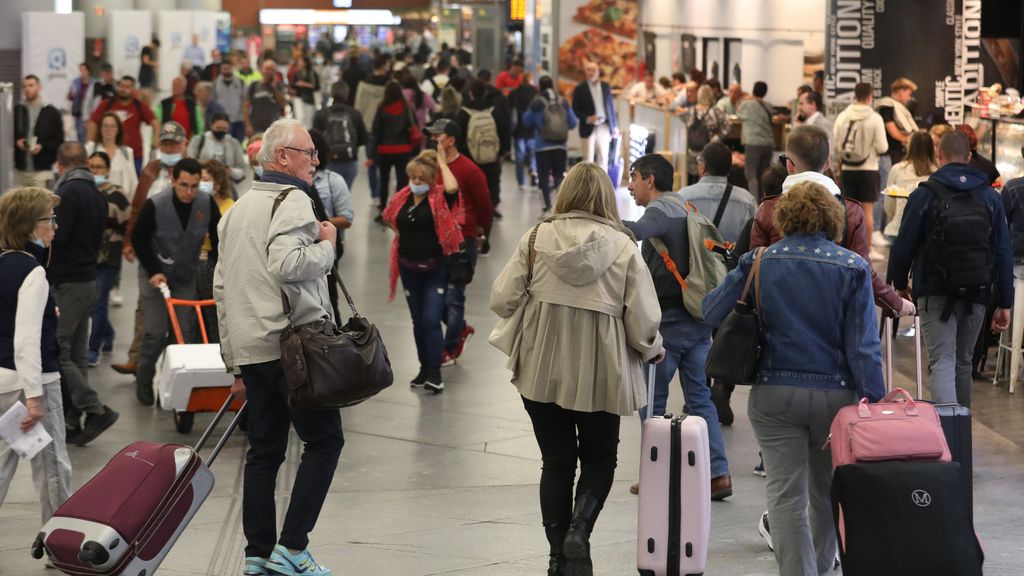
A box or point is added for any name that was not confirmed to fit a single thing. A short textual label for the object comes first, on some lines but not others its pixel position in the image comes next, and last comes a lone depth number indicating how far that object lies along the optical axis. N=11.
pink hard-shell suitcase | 10.20
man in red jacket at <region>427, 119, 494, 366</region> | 19.95
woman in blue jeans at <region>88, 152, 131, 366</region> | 20.34
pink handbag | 9.09
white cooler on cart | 15.88
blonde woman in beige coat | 10.26
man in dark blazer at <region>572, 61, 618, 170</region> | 39.91
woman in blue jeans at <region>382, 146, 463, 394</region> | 18.48
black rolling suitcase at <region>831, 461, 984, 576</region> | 8.95
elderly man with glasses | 10.31
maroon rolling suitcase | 9.70
